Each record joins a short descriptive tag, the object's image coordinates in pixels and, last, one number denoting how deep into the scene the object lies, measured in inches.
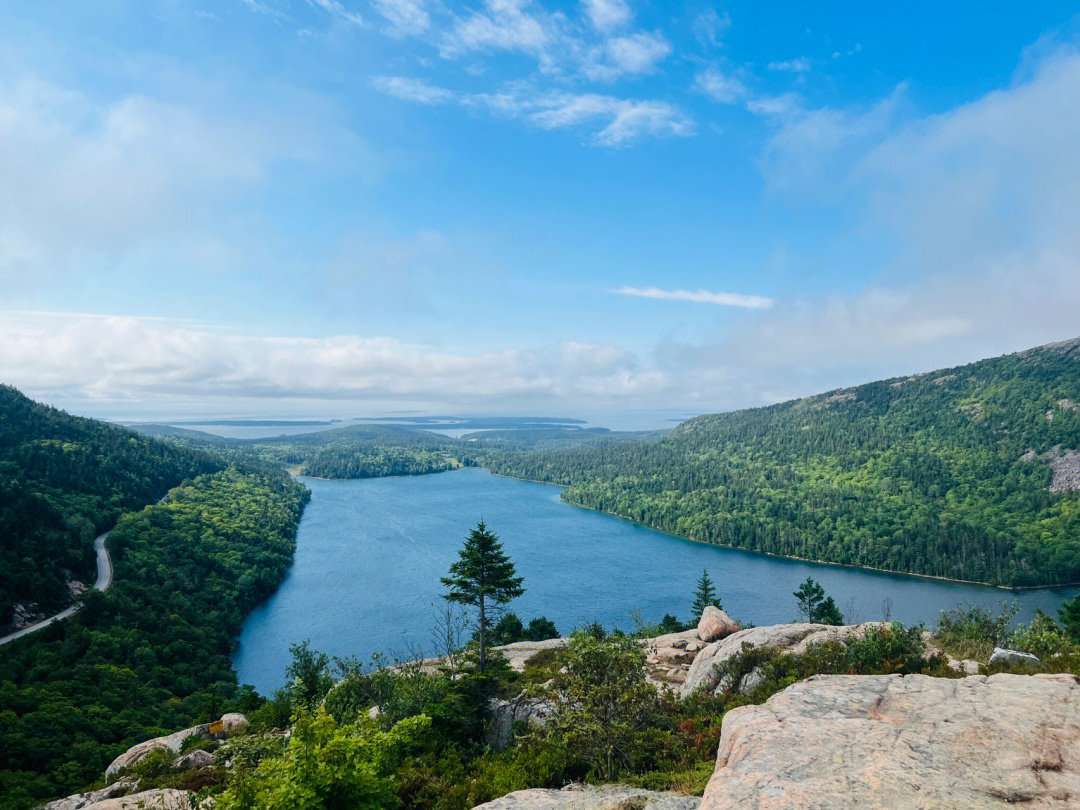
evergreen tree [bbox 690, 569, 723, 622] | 2925.7
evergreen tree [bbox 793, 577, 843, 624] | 2624.0
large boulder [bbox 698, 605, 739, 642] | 1419.8
